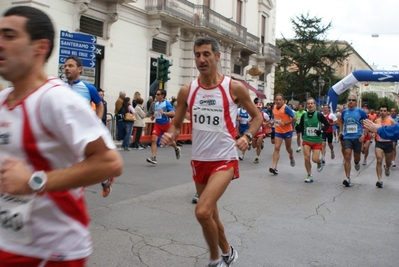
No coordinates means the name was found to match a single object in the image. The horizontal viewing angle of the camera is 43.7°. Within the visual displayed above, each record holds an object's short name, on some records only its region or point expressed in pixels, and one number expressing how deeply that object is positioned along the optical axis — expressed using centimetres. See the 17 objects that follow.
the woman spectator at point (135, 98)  1818
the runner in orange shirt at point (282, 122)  1215
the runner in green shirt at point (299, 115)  1837
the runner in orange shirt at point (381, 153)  1064
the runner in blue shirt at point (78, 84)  679
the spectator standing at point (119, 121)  1685
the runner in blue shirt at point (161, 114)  1276
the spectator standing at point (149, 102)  2058
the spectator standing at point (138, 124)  1681
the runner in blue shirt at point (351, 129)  1069
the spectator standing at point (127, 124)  1609
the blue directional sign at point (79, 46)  1201
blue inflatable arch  2083
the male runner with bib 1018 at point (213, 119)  464
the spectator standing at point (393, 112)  1892
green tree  5435
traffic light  1770
